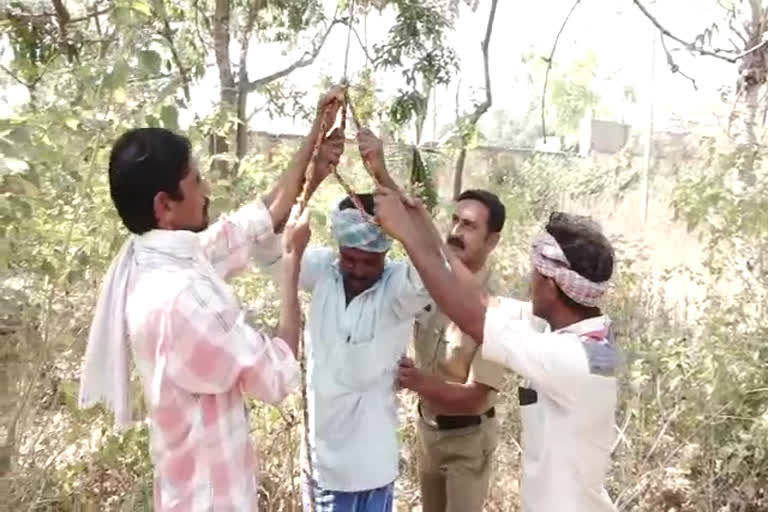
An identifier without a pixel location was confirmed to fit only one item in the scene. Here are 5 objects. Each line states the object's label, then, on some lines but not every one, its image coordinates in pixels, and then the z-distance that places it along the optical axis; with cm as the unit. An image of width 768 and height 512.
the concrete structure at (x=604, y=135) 2697
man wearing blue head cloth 231
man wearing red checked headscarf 179
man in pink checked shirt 173
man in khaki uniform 270
